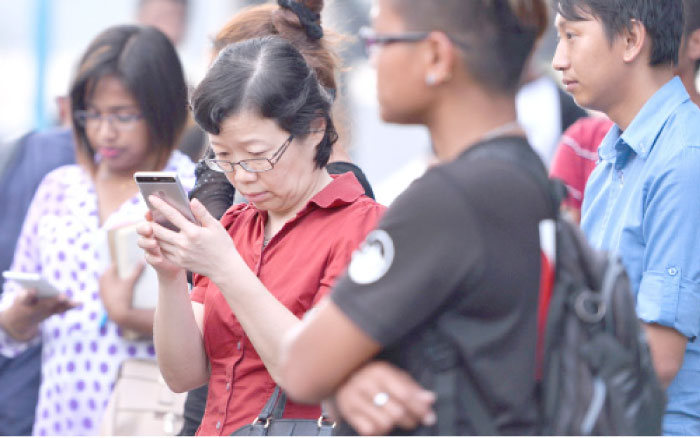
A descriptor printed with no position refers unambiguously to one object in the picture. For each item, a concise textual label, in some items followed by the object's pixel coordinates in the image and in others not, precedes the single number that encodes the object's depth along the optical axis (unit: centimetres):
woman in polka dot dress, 752
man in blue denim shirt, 679
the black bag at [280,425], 666
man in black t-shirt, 629
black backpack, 631
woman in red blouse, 674
